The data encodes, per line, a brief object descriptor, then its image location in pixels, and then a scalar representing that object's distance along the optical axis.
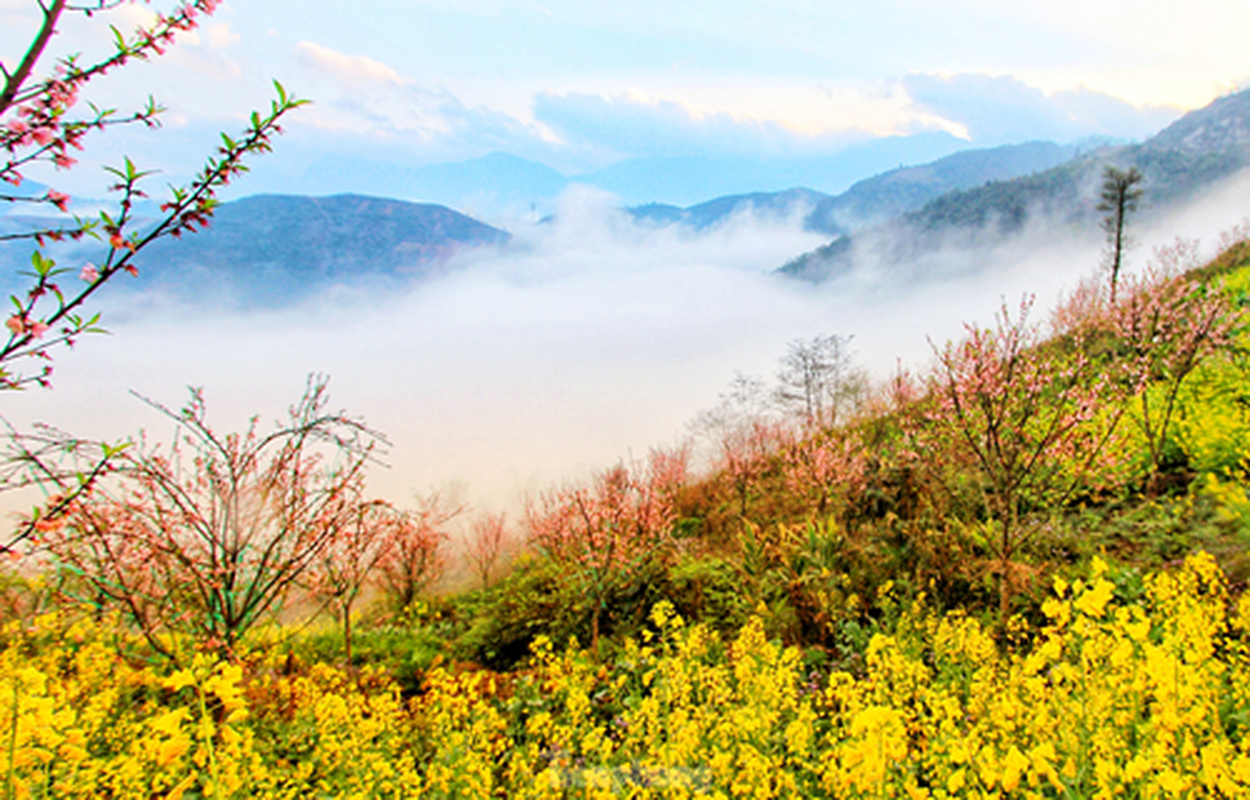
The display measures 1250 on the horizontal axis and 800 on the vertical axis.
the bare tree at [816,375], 29.81
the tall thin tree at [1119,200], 29.78
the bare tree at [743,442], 15.97
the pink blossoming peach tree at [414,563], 12.38
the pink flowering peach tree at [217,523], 4.82
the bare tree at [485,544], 16.59
